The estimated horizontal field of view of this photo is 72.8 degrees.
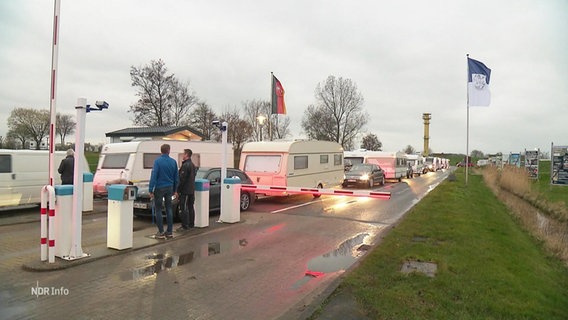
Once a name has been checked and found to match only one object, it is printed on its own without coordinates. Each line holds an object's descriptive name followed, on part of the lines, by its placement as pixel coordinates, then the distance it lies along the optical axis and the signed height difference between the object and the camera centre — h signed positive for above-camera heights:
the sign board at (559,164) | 24.02 -0.07
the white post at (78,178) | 6.40 -0.40
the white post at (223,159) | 10.41 -0.06
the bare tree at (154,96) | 37.91 +5.96
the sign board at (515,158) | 35.89 +0.39
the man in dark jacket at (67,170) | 11.14 -0.47
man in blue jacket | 8.07 -0.62
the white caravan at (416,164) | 42.97 -0.41
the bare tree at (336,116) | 56.03 +6.24
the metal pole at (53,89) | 6.05 +1.03
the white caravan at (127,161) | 14.46 -0.23
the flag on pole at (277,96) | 22.83 +3.67
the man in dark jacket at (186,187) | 8.98 -0.73
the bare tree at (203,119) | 42.72 +4.26
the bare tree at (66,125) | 64.07 +4.83
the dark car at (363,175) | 24.17 -1.02
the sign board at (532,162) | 31.55 +0.03
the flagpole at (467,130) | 21.14 +1.87
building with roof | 27.35 +1.76
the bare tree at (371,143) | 72.75 +3.25
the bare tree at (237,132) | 44.92 +3.06
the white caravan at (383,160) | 31.64 +0.00
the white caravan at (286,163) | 15.30 -0.21
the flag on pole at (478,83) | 20.64 +4.25
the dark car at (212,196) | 10.27 -1.18
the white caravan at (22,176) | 11.37 -0.71
